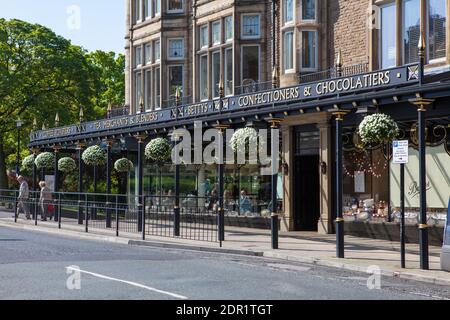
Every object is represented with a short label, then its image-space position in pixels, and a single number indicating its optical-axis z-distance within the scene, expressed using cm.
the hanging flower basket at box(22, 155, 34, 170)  3368
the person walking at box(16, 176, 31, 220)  2930
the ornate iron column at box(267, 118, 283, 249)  1880
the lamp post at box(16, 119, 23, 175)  4024
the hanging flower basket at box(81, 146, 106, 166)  2912
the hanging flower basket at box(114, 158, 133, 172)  3203
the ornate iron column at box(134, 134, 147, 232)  2223
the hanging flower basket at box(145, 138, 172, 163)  2489
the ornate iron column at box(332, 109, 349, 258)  1672
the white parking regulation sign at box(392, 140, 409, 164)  1478
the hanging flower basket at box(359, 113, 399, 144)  1650
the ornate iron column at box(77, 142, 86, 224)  2619
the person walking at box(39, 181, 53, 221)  2797
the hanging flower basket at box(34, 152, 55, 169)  3178
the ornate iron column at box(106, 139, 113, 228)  2683
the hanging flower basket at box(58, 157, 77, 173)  3225
